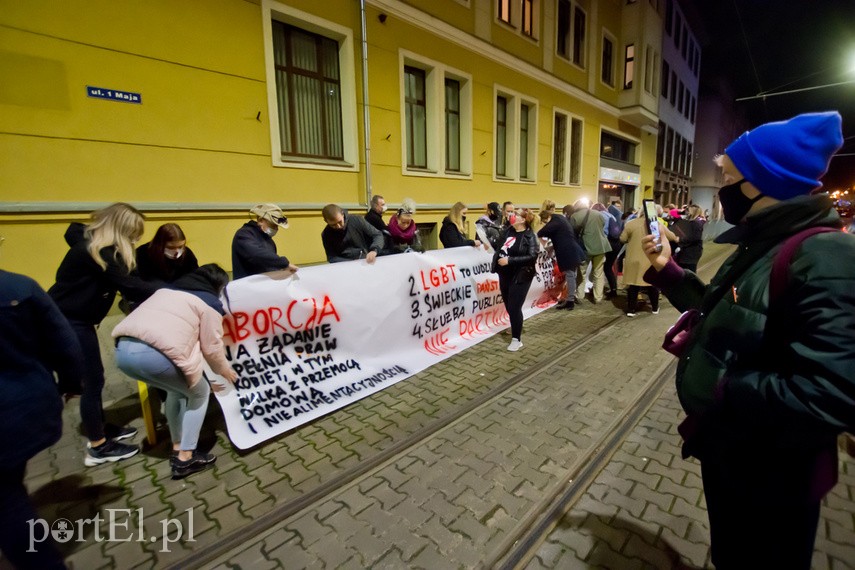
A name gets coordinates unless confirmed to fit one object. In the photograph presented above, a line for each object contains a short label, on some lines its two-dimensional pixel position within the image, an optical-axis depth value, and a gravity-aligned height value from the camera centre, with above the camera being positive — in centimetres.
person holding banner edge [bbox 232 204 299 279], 390 -20
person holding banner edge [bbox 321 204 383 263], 552 -20
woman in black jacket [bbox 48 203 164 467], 285 -41
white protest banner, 357 -119
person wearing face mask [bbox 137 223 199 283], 328 -23
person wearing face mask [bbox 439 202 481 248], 679 -13
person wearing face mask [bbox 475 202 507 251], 667 -12
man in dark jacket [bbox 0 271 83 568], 173 -77
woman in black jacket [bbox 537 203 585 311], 727 -41
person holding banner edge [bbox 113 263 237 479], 263 -82
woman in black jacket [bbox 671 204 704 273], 696 -40
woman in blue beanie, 115 -43
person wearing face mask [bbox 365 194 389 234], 618 +12
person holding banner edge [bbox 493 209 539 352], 523 -57
